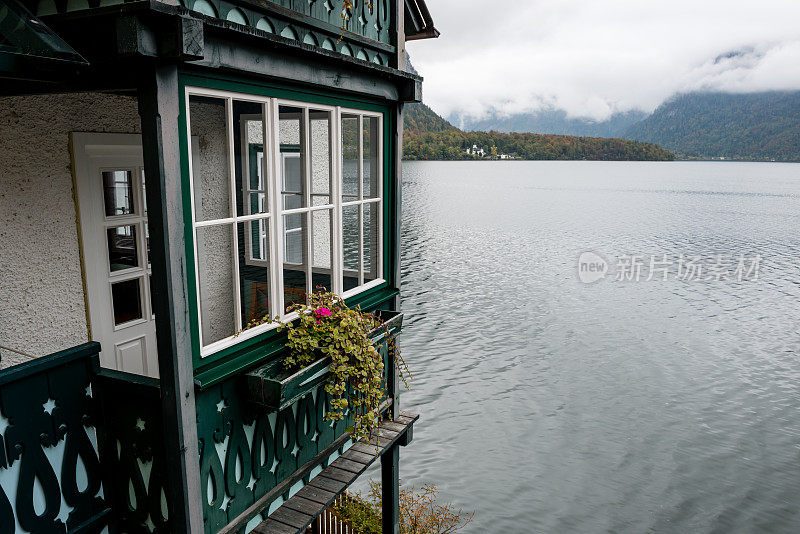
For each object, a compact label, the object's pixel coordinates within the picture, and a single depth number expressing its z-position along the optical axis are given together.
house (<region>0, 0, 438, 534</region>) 3.18
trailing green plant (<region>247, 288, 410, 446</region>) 4.38
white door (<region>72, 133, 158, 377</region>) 4.56
